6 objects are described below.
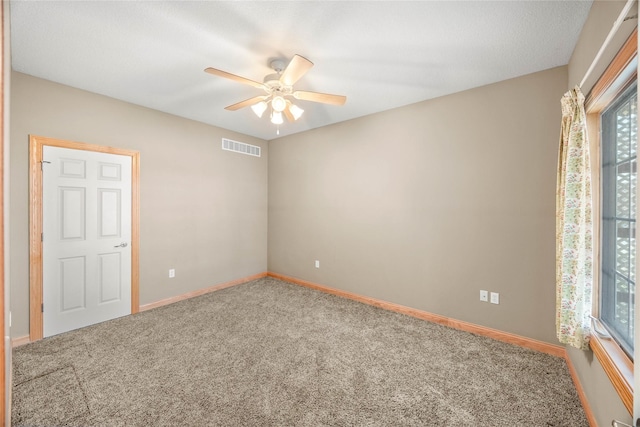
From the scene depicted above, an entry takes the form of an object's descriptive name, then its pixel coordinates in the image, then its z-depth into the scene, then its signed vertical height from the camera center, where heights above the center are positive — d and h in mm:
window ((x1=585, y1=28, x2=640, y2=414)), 1375 +23
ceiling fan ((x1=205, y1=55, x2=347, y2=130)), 2061 +1042
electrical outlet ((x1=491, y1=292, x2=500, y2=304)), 2750 -884
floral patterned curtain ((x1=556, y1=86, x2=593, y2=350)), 1691 -156
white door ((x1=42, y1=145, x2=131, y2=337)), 2740 -287
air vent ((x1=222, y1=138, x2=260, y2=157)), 4371 +1121
